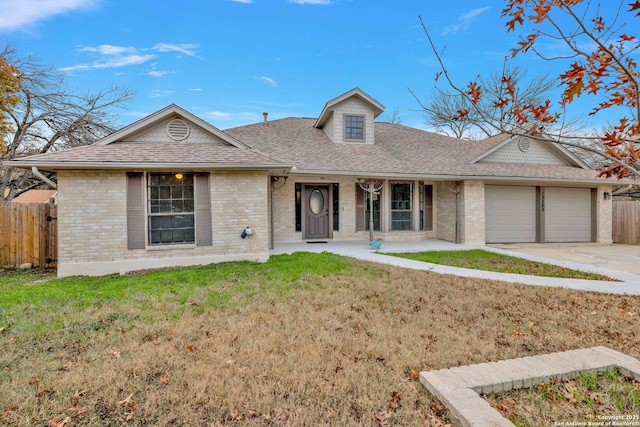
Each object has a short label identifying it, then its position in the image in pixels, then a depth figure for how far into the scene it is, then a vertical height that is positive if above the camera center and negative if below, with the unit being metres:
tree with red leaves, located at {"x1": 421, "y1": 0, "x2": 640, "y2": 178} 2.22 +1.04
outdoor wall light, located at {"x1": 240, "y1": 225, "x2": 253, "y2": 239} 8.83 -0.52
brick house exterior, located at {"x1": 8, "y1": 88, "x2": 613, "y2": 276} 8.11 +0.74
